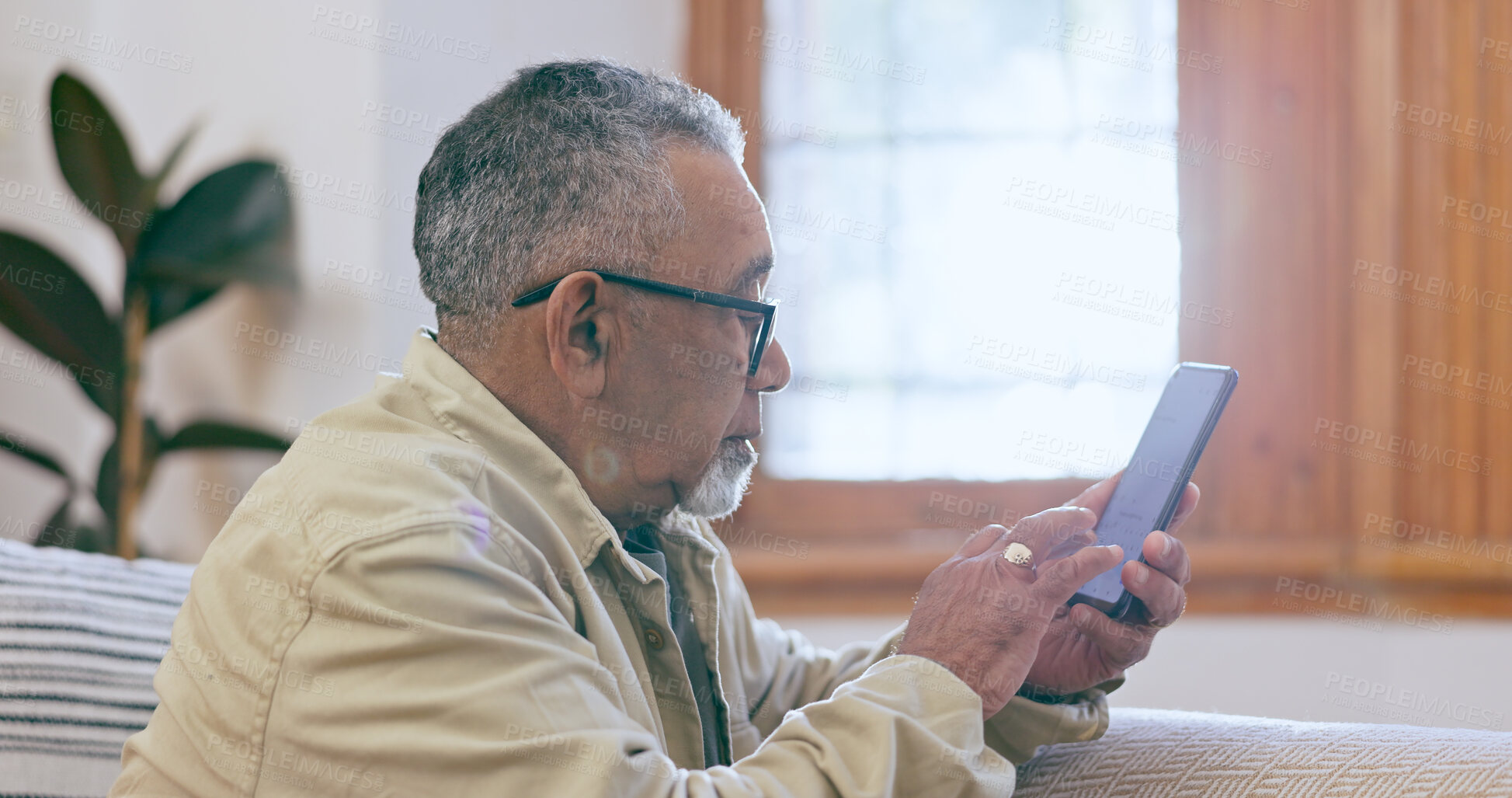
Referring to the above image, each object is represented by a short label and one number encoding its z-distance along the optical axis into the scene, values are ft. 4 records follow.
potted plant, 7.43
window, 7.98
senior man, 5.16
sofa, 5.41
